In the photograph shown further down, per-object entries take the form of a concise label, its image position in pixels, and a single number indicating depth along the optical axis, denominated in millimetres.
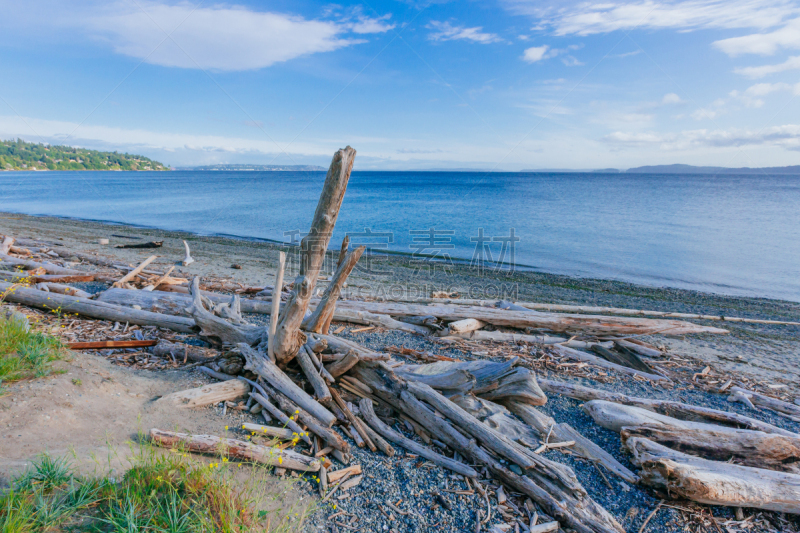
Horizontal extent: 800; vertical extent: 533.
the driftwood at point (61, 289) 6879
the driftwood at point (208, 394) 3910
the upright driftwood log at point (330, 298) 4620
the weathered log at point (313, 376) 4066
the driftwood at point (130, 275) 7912
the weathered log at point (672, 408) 4348
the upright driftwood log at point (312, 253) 3865
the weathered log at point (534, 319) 7586
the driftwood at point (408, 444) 3488
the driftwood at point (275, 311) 4332
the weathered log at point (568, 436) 3734
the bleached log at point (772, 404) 5211
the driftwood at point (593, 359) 6138
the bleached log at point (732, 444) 3775
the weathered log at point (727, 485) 3191
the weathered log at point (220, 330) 5008
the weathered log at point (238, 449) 3123
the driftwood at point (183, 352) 5117
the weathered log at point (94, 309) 6004
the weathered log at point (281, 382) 3852
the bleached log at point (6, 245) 10698
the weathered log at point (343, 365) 4309
